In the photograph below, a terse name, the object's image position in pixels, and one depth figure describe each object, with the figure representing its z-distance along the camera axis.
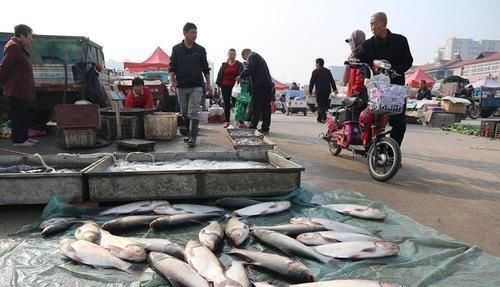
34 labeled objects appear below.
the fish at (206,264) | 2.24
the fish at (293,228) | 3.07
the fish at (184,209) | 3.48
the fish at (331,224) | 3.11
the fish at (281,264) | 2.36
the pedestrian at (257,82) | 9.55
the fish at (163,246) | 2.65
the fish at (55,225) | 3.05
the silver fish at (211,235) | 2.81
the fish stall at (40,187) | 3.55
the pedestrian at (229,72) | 10.80
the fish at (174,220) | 3.17
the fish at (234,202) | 3.69
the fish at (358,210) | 3.52
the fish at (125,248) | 2.62
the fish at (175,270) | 2.24
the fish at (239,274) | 2.27
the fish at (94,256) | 2.54
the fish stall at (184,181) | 3.67
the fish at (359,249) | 2.71
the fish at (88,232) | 2.90
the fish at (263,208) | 3.51
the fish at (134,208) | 3.49
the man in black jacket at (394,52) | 5.54
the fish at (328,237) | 2.92
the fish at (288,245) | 2.72
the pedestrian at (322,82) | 13.50
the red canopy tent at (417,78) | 33.72
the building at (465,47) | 144.88
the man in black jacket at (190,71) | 7.09
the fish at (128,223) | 3.12
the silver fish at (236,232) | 2.92
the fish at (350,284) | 2.17
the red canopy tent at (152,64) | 25.34
